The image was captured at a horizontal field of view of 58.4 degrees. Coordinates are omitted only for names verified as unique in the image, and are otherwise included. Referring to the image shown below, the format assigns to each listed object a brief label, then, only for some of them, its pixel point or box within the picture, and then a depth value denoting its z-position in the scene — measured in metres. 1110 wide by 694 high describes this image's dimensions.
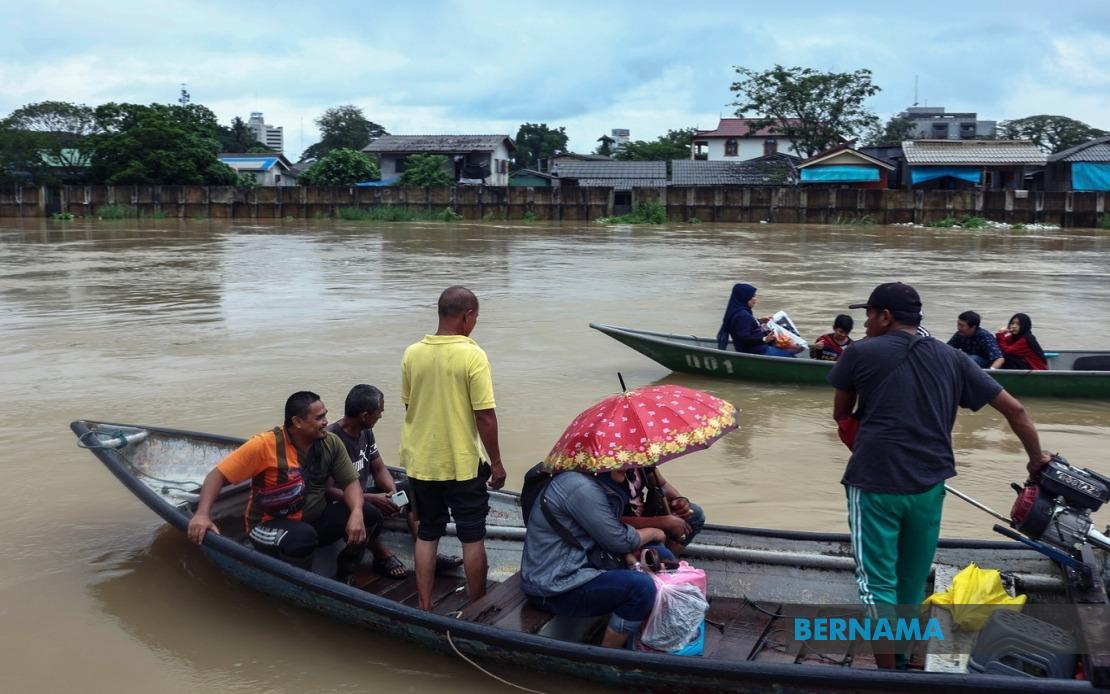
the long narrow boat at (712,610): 3.42
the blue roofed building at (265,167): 56.88
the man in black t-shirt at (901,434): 3.40
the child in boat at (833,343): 9.02
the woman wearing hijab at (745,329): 9.45
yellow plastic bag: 3.88
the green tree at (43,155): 46.97
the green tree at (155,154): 44.91
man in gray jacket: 3.59
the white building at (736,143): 51.22
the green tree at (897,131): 56.89
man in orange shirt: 4.50
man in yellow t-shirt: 4.05
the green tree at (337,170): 47.72
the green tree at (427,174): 46.06
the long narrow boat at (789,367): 8.65
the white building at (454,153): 50.75
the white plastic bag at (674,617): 3.66
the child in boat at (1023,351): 8.82
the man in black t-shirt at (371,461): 4.84
